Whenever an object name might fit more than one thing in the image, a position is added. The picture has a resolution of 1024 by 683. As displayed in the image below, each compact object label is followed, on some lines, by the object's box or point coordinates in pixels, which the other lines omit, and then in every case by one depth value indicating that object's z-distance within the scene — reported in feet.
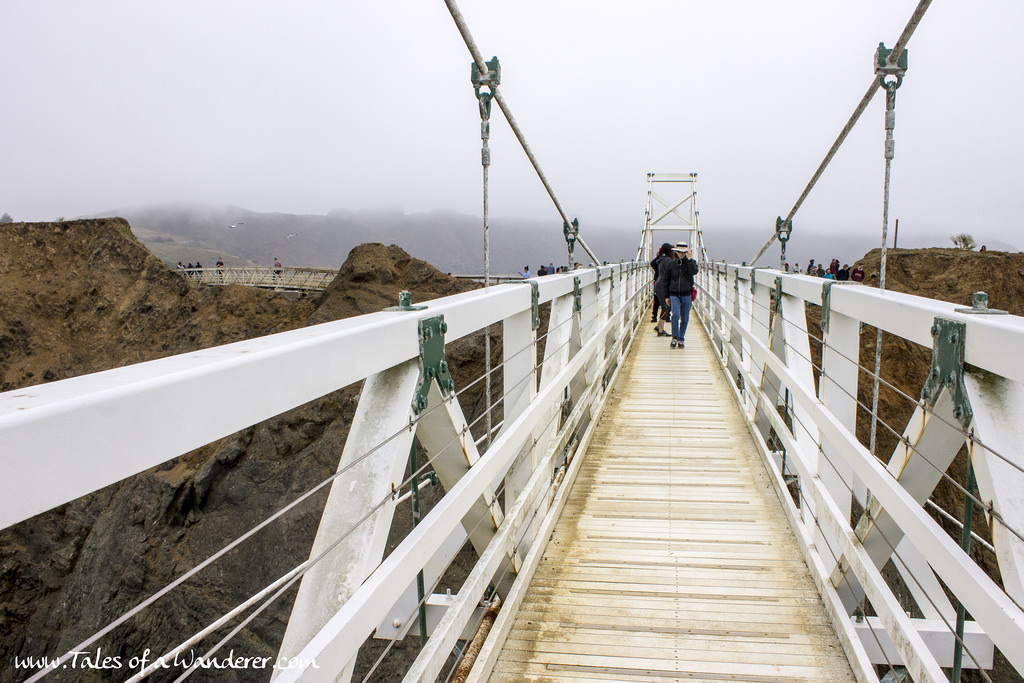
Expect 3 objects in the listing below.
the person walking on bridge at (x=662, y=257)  29.18
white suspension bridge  3.42
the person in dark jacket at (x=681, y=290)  26.91
